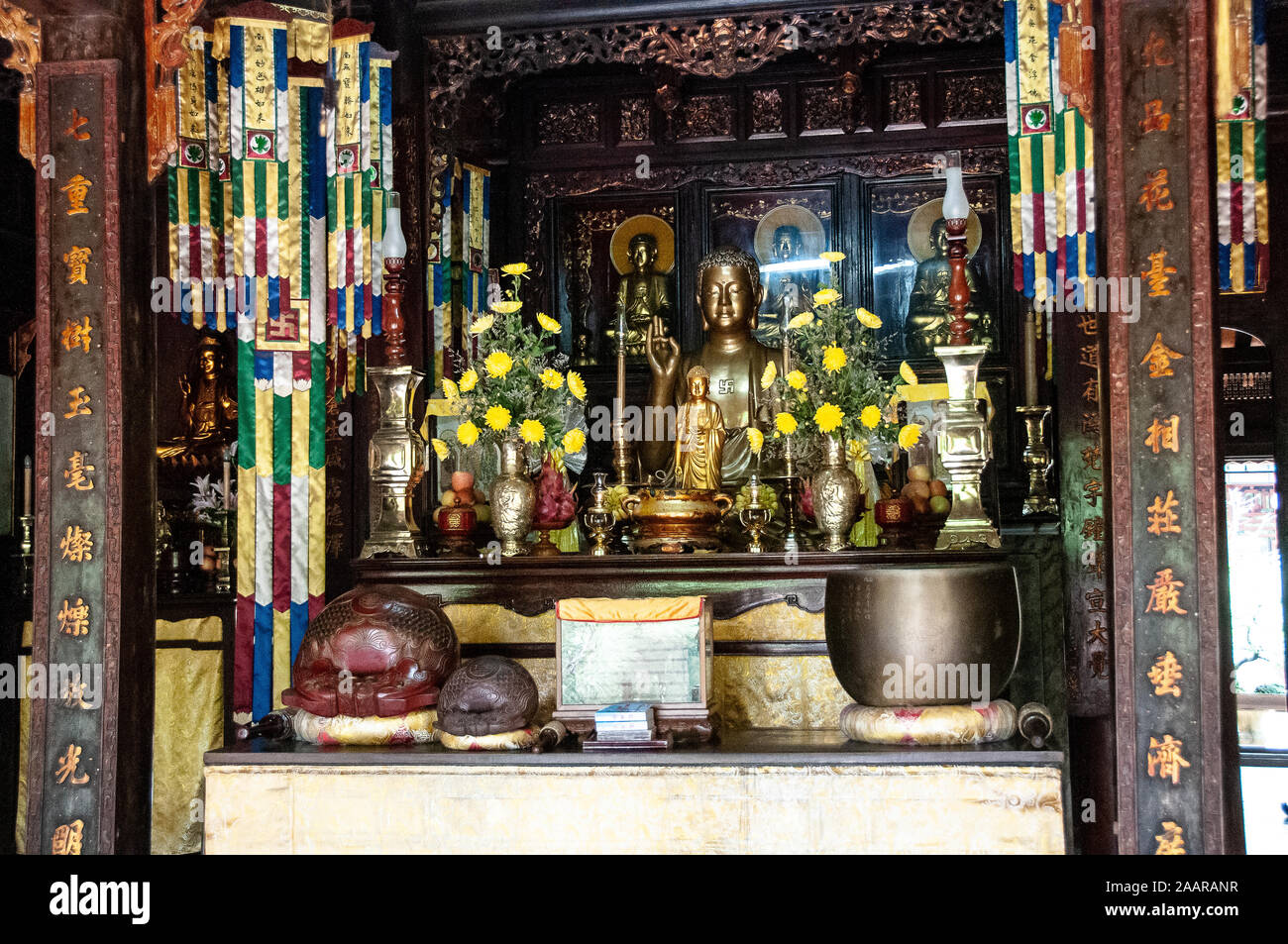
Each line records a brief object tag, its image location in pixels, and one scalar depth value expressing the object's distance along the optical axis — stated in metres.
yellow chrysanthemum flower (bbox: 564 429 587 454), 4.55
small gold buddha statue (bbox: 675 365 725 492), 5.24
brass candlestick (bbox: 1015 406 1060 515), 5.54
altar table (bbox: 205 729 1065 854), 3.18
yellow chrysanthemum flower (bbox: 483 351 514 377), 4.48
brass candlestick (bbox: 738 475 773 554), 4.47
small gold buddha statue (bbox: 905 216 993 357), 6.54
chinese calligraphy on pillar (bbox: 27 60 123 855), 3.85
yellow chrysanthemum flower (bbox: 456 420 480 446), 4.50
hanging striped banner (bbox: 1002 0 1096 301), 4.34
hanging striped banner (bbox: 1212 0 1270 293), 3.87
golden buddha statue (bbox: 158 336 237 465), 6.41
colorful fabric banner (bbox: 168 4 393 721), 4.84
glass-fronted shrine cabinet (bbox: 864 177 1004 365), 6.57
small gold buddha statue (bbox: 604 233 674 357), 6.81
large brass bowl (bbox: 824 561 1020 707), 3.33
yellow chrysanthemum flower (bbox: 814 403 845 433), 4.37
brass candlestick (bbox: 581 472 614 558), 4.49
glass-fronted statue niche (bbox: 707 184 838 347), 6.82
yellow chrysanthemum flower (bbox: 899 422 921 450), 4.46
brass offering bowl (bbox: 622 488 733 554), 4.36
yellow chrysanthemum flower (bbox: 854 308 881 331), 4.76
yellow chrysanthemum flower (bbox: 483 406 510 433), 4.45
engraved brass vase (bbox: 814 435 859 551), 4.27
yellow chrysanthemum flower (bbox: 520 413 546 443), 4.48
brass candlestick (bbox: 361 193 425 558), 4.52
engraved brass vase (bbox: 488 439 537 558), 4.43
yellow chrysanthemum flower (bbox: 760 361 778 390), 5.00
